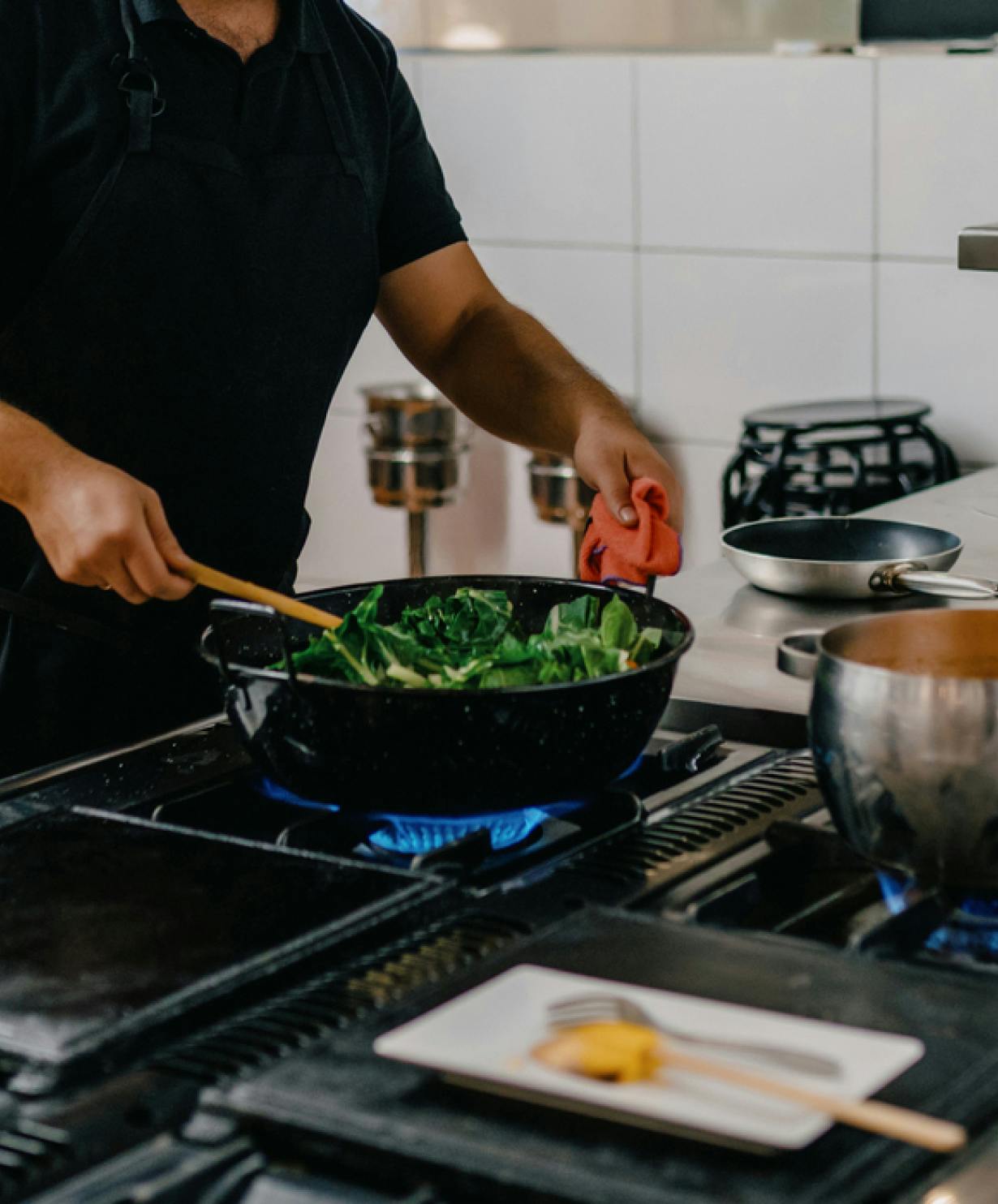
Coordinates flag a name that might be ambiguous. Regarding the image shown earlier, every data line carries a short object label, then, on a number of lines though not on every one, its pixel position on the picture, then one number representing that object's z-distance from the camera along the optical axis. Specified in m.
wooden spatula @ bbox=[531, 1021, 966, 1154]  1.69
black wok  2.19
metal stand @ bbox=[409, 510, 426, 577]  6.74
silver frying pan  2.98
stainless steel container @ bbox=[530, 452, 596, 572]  6.15
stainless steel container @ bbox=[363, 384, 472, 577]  6.40
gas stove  1.73
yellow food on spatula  1.78
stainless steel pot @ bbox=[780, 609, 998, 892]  2.02
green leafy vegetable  2.31
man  3.01
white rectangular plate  1.73
